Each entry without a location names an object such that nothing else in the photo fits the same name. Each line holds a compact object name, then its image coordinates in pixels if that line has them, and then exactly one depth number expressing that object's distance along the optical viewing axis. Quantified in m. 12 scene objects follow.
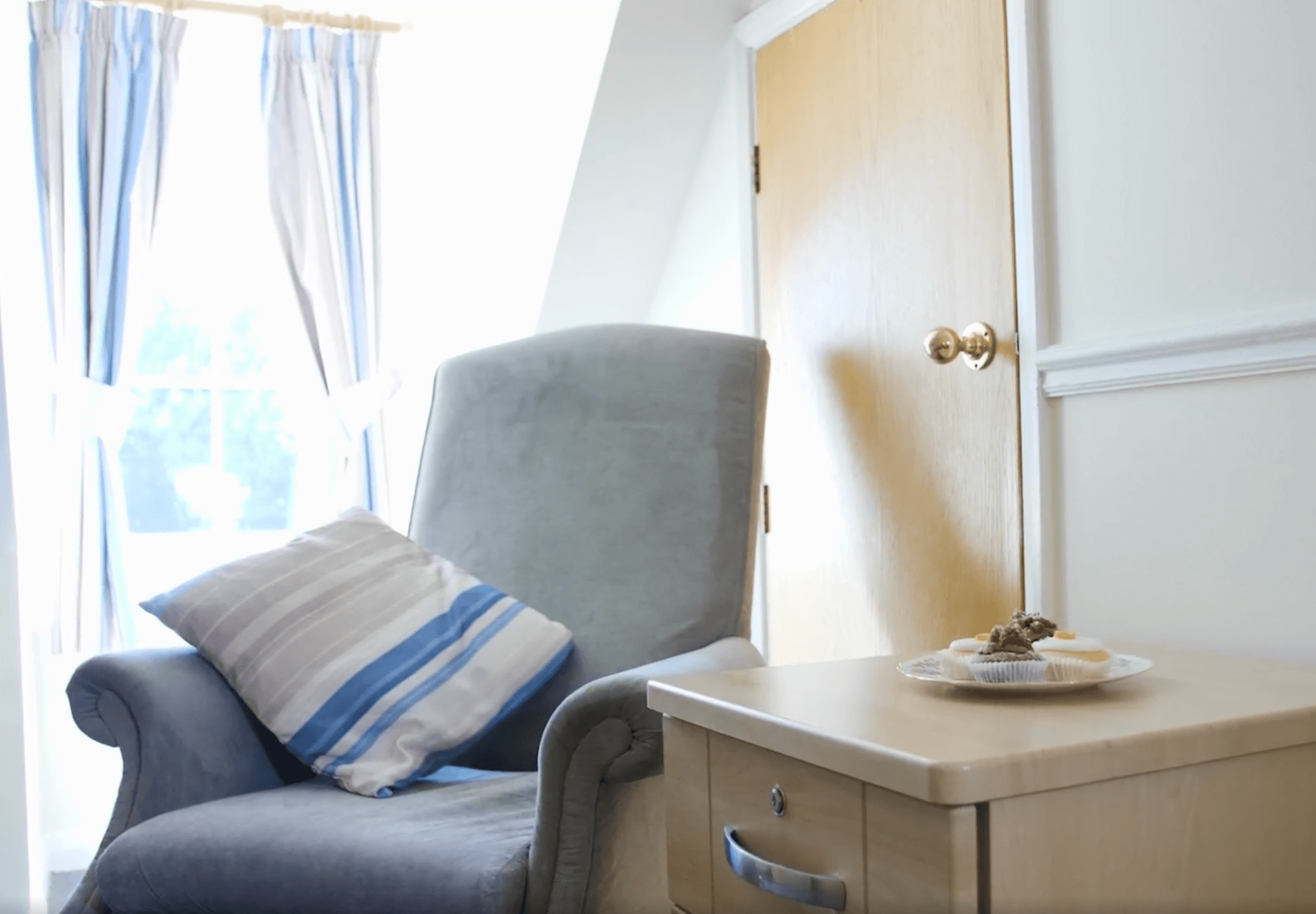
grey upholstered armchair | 1.23
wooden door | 1.61
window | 2.86
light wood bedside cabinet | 0.73
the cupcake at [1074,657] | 0.92
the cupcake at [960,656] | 0.94
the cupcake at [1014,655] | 0.93
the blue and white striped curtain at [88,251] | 2.58
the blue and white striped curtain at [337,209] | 2.79
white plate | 0.92
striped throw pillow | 1.54
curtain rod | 2.69
